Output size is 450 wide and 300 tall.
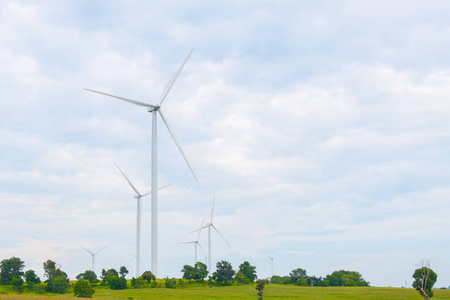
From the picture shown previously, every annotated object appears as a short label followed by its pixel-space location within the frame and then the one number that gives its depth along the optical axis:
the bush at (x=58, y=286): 144.00
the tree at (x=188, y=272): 175.12
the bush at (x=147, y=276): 157.11
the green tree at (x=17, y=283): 147.73
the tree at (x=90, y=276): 168.43
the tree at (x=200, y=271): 176.75
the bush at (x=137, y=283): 150.50
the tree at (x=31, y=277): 155.88
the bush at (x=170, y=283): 158.90
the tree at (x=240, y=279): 186.70
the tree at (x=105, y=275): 171.38
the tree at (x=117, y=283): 152.00
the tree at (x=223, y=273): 180.25
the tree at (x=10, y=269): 158.05
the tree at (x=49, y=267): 162.12
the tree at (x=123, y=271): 197.38
